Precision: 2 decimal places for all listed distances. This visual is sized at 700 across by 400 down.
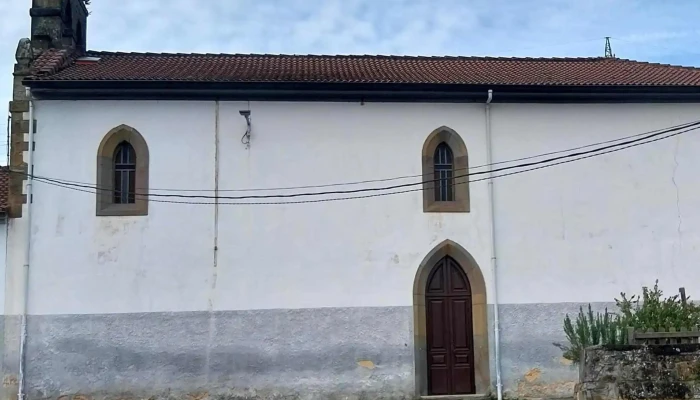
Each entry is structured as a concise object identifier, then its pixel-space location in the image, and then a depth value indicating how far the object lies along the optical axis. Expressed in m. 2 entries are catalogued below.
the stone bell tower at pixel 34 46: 14.55
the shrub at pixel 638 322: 10.37
